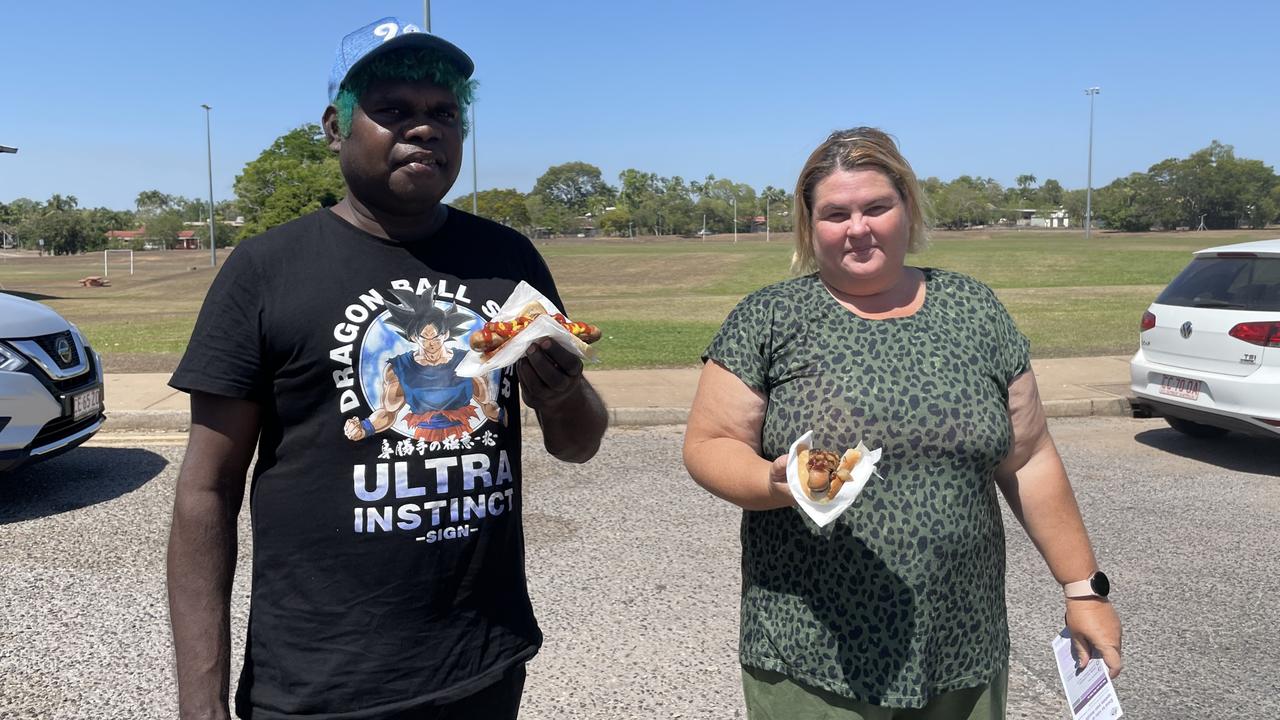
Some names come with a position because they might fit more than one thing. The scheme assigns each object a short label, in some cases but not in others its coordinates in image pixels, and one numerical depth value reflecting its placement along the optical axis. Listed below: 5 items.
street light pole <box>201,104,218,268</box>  51.84
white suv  5.91
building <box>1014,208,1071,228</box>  126.62
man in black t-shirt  1.69
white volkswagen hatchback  6.94
